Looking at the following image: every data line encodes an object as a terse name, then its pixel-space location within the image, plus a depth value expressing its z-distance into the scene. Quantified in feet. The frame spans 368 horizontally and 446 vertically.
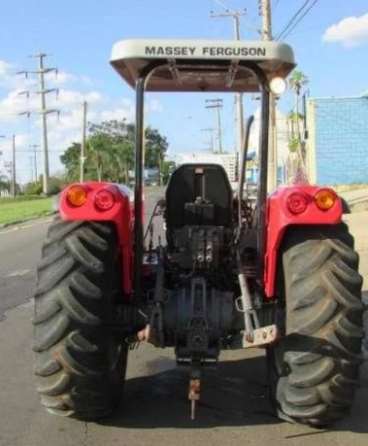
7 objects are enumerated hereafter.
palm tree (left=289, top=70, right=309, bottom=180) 127.22
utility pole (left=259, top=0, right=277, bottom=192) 86.45
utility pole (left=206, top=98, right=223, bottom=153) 249.14
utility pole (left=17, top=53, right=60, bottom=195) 268.41
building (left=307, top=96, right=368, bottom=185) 146.92
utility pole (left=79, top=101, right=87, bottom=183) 210.51
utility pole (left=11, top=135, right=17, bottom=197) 323.84
